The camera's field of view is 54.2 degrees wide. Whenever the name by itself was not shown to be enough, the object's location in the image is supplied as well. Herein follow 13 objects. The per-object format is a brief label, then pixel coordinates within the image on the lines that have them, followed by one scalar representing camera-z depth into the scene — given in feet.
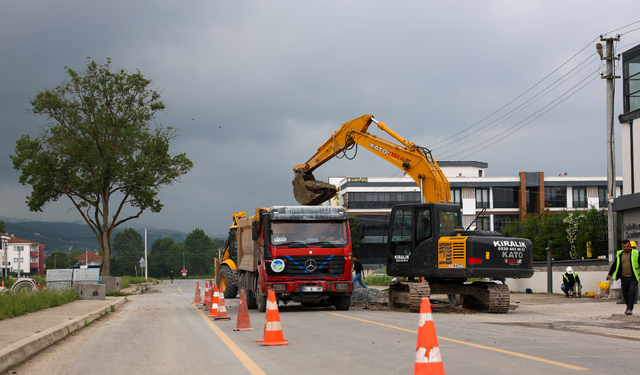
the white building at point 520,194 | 257.55
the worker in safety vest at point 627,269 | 50.21
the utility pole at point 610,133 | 80.59
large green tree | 135.64
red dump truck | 56.75
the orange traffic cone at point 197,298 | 77.51
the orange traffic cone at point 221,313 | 50.87
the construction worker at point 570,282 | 83.76
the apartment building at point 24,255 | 485.15
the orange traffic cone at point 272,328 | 32.22
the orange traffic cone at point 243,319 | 40.83
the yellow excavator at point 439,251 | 54.39
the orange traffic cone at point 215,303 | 51.60
